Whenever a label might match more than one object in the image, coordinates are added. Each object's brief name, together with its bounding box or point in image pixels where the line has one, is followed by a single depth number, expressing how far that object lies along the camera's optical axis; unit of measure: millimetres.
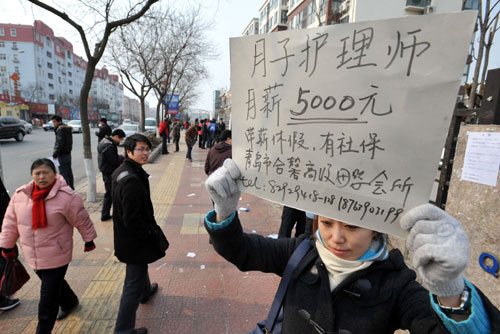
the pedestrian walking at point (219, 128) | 19503
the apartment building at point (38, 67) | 57906
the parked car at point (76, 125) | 31753
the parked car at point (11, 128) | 17391
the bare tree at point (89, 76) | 6582
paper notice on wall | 1995
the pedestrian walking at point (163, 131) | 14602
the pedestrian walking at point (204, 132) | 19172
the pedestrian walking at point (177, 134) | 17250
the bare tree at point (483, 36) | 5148
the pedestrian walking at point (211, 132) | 18047
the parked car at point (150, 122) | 35266
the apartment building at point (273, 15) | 42219
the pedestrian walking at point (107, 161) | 5477
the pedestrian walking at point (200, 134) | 19659
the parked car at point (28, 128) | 24353
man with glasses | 2635
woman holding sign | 921
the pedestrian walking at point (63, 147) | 6512
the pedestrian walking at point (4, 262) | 2935
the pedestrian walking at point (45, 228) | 2514
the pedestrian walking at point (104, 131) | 7688
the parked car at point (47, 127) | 33056
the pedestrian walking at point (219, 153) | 4992
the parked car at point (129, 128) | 21438
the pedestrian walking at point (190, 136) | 13258
